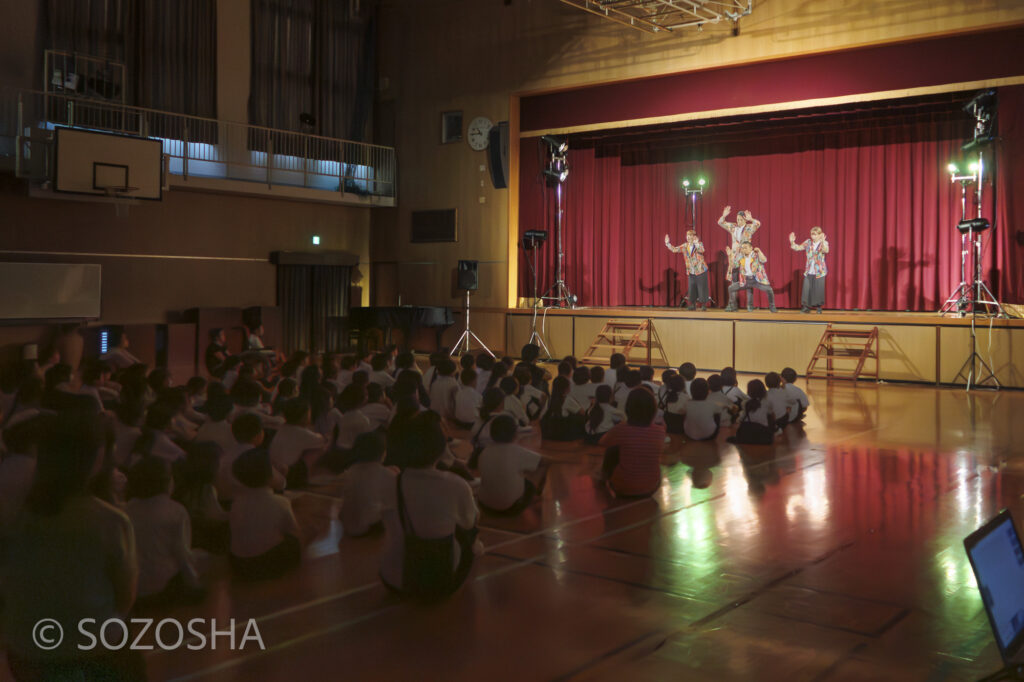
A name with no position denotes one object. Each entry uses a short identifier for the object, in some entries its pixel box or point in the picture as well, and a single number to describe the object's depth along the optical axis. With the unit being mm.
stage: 11656
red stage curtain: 13469
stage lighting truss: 13078
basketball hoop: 12234
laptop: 2082
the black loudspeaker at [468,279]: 15570
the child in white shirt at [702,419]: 7941
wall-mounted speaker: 16203
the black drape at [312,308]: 16281
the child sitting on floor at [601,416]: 7539
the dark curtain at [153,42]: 13812
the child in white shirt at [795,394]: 8688
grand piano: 15578
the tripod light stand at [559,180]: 16188
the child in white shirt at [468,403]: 8203
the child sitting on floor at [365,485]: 4652
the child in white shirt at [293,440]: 5297
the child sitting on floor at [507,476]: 5133
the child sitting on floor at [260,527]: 4062
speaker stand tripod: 15405
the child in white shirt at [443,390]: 8247
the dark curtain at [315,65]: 16234
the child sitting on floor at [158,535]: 3604
